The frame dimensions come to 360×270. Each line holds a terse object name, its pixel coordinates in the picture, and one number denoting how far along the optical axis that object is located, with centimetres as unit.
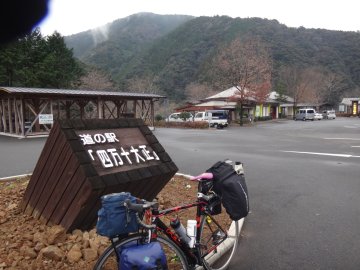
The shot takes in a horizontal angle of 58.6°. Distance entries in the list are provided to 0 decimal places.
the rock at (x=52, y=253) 309
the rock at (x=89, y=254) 312
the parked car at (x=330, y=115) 5034
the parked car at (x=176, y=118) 3170
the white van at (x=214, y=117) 2941
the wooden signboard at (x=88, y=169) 334
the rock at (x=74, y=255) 309
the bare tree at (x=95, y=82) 4303
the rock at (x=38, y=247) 323
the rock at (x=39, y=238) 336
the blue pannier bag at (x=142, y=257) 223
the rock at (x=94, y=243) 323
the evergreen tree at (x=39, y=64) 3073
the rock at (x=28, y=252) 315
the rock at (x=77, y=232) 351
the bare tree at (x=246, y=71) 3647
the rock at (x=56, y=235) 334
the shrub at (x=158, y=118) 3503
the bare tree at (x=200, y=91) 5944
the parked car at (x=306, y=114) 4541
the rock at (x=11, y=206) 421
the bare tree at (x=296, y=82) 5919
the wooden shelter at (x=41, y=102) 1952
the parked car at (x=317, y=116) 4613
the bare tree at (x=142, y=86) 5175
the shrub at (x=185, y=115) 3161
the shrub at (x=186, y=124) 2877
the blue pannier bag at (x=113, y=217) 226
